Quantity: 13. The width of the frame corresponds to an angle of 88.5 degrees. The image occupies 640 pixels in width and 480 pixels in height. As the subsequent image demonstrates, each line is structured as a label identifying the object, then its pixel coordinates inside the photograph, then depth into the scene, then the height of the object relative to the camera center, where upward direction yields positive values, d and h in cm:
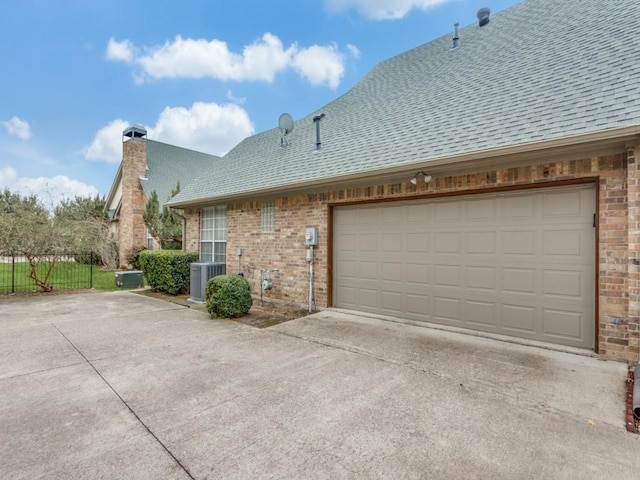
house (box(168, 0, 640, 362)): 434 +91
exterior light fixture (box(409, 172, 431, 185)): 582 +116
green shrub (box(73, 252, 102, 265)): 1137 -62
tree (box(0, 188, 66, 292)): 907 +13
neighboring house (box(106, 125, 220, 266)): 1827 +360
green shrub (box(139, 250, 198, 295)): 994 -91
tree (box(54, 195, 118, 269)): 1047 +32
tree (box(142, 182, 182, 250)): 1509 +73
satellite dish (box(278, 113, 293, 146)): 1037 +374
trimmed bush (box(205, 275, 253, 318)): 668 -115
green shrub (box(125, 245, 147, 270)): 1775 -89
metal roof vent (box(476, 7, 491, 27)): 882 +614
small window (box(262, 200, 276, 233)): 855 +65
